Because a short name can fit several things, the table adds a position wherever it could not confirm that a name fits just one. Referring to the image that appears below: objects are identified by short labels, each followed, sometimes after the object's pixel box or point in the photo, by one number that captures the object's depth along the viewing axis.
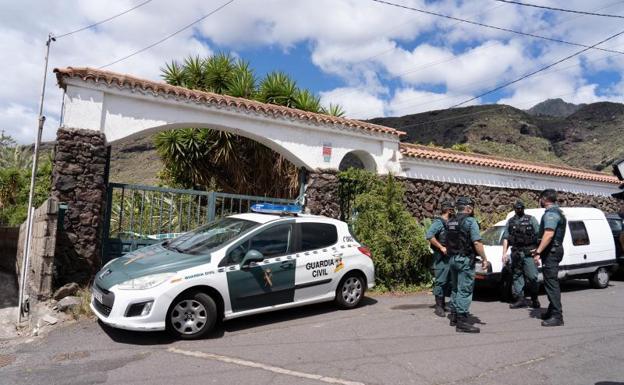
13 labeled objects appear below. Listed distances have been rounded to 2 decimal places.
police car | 5.36
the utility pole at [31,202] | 6.28
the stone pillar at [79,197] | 7.49
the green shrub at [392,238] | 9.12
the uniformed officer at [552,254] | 6.48
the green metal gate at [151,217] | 8.20
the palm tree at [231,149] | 12.05
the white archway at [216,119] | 7.70
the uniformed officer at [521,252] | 7.53
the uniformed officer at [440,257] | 7.09
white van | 9.09
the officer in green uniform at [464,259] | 6.13
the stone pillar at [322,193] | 10.33
